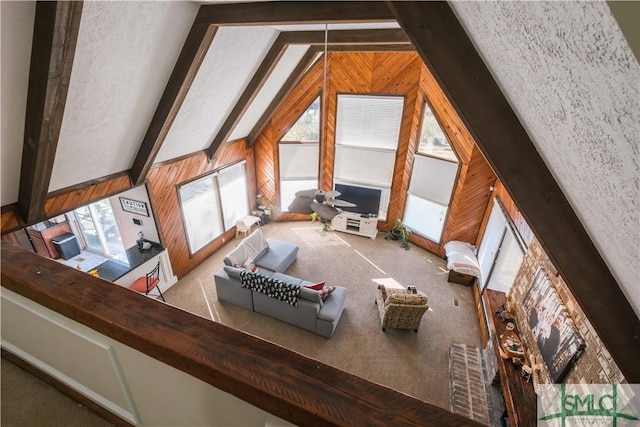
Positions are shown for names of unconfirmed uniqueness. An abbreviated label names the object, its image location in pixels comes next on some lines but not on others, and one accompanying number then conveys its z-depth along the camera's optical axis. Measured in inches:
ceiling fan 126.3
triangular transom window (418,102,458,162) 232.6
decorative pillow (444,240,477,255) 229.0
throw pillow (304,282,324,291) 179.7
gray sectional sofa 172.4
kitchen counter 180.7
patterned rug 130.1
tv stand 280.8
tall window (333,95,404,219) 250.2
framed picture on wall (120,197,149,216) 202.5
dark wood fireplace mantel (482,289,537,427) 109.1
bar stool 183.2
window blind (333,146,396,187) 265.9
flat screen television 279.1
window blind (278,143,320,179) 285.7
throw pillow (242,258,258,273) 206.0
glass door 244.2
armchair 169.3
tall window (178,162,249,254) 231.1
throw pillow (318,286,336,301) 179.0
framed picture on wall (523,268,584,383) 103.8
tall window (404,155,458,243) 236.1
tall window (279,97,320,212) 276.8
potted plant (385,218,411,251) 270.8
